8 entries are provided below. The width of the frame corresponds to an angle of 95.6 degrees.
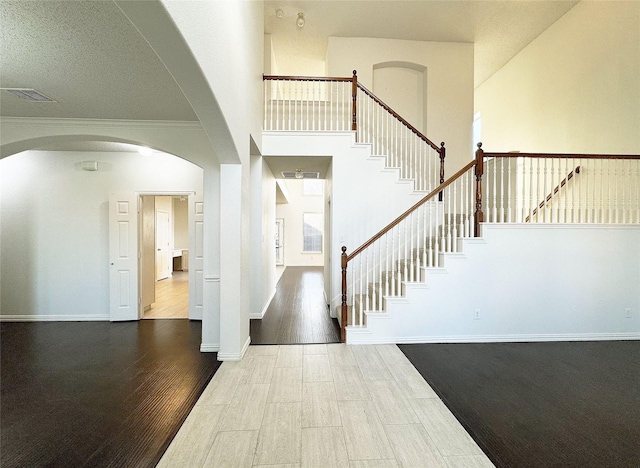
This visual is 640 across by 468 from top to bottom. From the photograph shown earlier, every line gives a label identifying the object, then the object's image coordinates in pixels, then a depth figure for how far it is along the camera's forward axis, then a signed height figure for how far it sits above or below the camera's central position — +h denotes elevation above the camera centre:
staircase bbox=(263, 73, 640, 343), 3.81 -0.53
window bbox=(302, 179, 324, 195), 12.09 +1.75
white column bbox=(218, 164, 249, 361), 3.29 -0.33
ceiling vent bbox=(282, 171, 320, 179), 6.17 +1.21
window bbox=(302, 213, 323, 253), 12.12 -0.08
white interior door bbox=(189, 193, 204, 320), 4.69 -0.42
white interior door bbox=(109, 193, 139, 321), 4.70 -0.44
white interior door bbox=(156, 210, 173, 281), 8.74 -0.53
